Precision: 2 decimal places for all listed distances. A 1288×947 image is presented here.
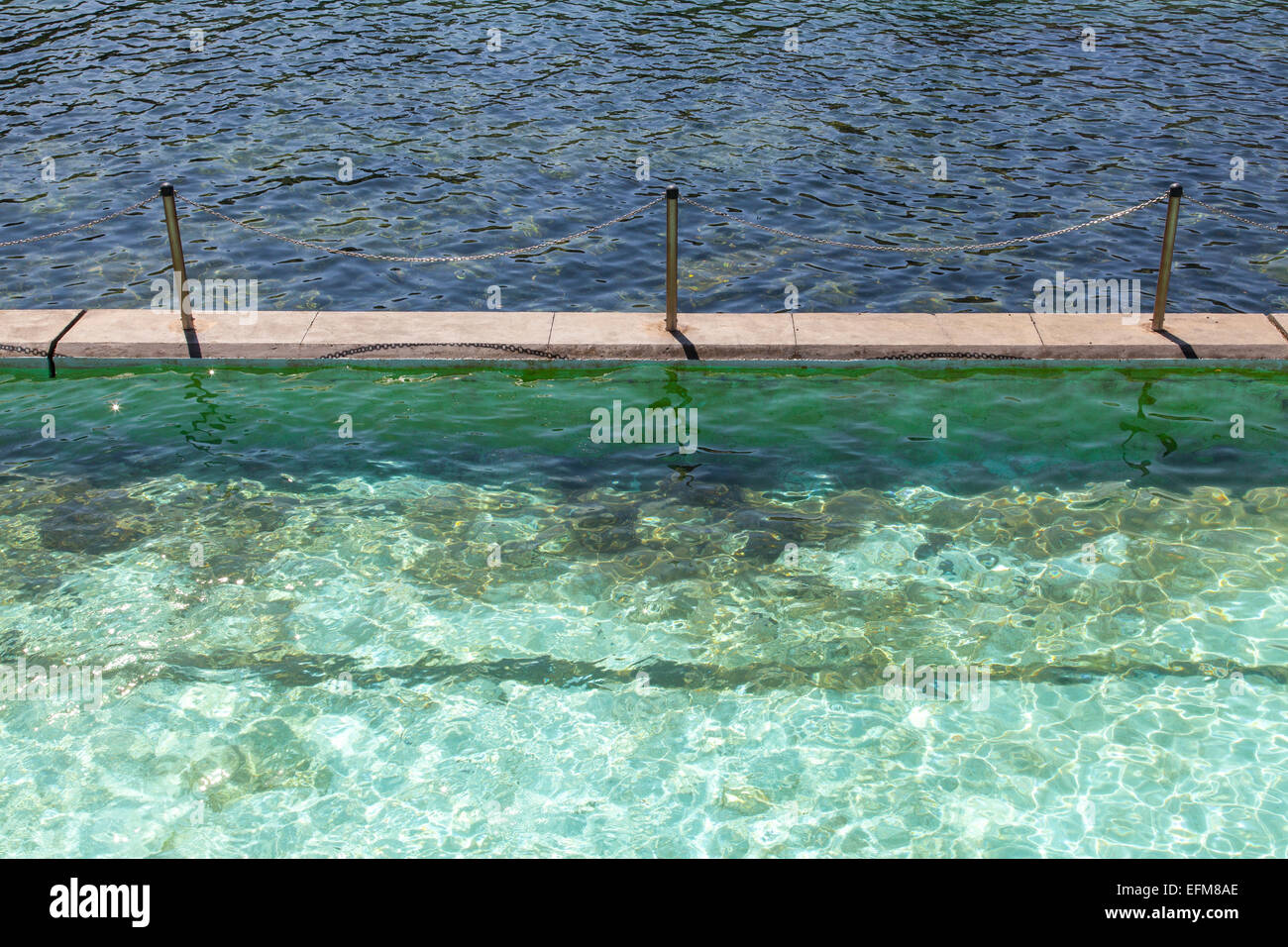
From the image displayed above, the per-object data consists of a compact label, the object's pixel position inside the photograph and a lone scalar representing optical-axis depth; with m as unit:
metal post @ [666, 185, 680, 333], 10.65
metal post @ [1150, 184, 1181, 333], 10.69
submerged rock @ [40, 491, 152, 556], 8.60
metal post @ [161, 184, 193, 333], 10.90
